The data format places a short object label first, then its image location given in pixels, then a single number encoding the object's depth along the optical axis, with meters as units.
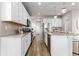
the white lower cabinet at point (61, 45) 1.64
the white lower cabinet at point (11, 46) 1.40
